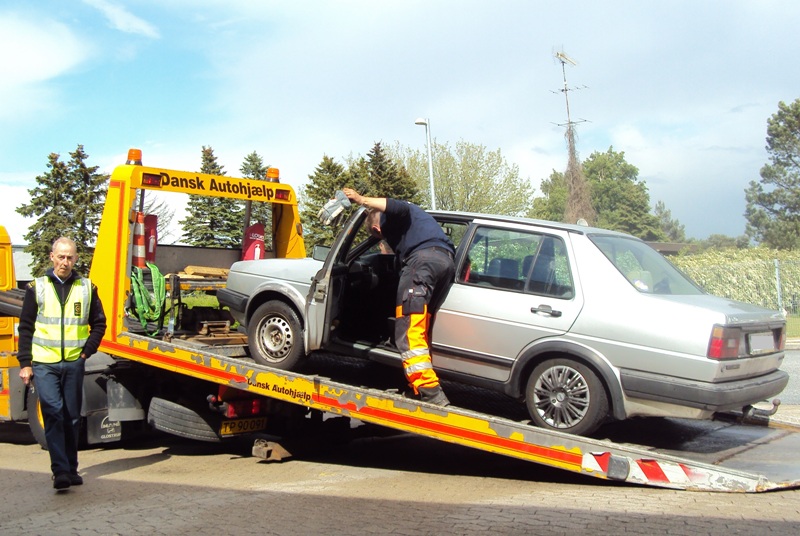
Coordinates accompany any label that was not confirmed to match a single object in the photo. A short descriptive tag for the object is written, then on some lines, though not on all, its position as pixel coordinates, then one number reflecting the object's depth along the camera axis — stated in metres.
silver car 5.21
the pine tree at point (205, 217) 22.71
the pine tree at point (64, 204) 30.66
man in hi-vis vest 6.18
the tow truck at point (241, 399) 5.28
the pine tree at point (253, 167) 36.94
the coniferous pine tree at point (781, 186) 45.03
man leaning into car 5.88
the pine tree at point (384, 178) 29.58
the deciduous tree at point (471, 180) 39.66
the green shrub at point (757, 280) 22.20
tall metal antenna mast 30.52
